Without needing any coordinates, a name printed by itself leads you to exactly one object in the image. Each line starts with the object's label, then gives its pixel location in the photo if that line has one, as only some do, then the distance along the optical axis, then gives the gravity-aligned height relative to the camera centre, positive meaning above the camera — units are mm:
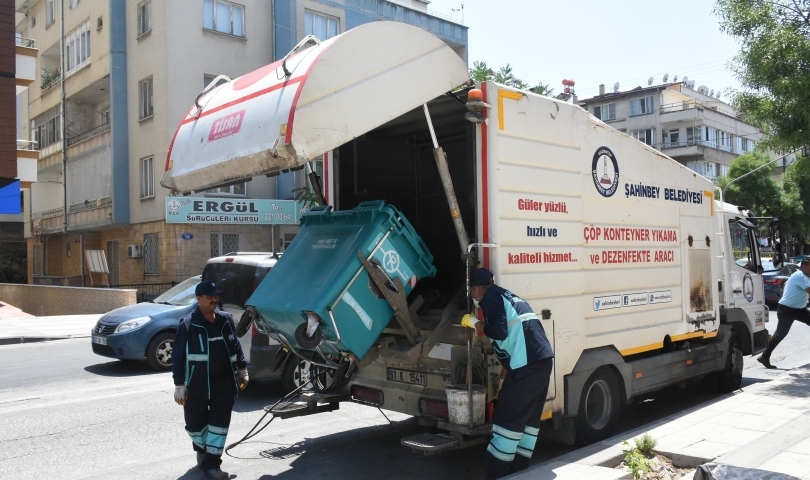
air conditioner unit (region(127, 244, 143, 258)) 23688 +245
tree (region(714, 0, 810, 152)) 10531 +2848
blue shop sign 21234 +1459
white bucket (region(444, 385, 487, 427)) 4668 -1064
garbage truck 4582 +175
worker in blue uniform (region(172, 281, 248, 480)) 5105 -910
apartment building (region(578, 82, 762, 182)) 49156 +9094
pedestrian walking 9914 -910
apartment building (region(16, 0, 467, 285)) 22156 +5798
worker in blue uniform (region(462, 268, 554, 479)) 4660 -769
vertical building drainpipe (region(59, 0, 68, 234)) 28250 +6473
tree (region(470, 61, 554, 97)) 13672 +3580
